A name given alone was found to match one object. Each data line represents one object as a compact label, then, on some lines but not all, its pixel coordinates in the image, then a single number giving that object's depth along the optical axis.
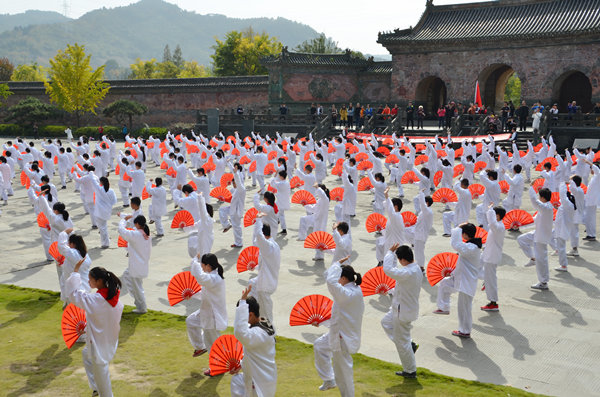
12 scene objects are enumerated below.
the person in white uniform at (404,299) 6.54
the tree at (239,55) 54.56
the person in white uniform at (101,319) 5.67
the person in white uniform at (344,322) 5.91
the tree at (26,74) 78.14
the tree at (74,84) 41.28
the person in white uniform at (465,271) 7.64
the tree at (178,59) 100.78
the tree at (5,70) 66.31
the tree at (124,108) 39.75
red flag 27.93
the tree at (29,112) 41.53
